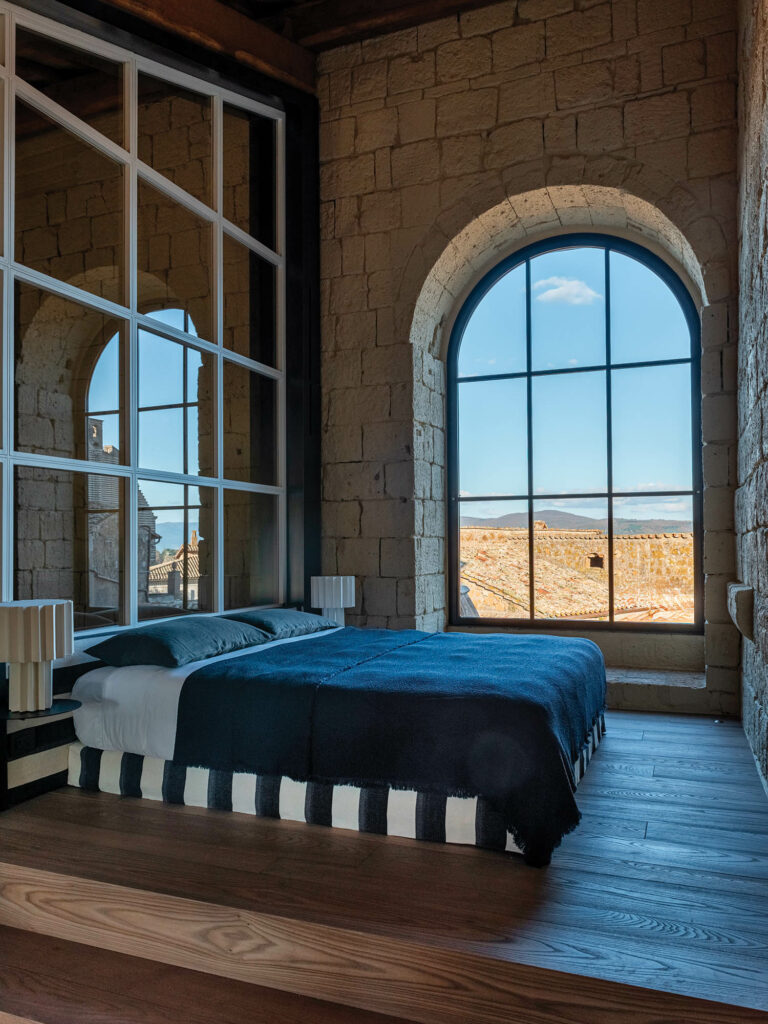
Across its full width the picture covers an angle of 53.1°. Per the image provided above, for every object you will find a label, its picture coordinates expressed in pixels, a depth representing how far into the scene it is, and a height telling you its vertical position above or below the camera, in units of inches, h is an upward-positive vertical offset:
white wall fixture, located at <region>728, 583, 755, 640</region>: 120.3 -12.8
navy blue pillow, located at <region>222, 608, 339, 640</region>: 145.1 -18.1
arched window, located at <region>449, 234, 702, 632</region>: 186.2 +21.9
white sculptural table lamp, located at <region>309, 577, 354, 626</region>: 178.4 -14.8
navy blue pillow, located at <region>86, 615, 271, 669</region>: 115.8 -17.9
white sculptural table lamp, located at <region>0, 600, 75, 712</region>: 99.0 -15.1
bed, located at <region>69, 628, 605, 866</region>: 88.7 -26.8
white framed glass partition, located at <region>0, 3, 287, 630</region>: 121.6 +37.2
